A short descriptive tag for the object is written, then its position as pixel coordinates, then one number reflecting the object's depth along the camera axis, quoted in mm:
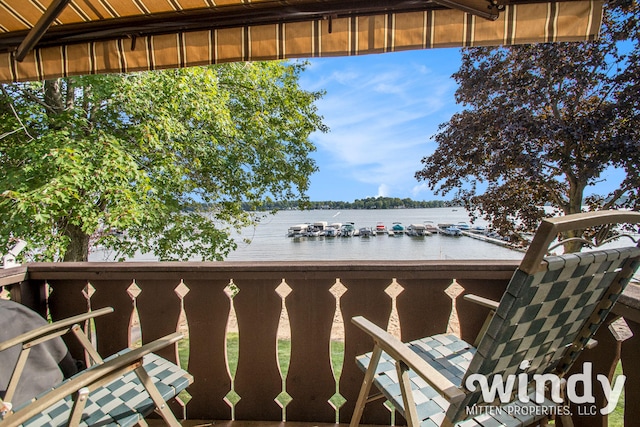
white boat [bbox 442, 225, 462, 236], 25172
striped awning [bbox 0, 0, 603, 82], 1387
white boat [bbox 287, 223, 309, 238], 26378
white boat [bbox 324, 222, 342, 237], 29641
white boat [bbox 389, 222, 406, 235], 31844
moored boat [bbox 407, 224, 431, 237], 28877
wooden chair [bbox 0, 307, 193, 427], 1097
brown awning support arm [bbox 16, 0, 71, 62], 1346
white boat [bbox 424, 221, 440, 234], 28512
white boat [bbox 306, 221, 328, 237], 28847
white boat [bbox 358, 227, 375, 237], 31109
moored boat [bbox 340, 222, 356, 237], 30138
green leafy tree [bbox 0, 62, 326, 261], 5070
